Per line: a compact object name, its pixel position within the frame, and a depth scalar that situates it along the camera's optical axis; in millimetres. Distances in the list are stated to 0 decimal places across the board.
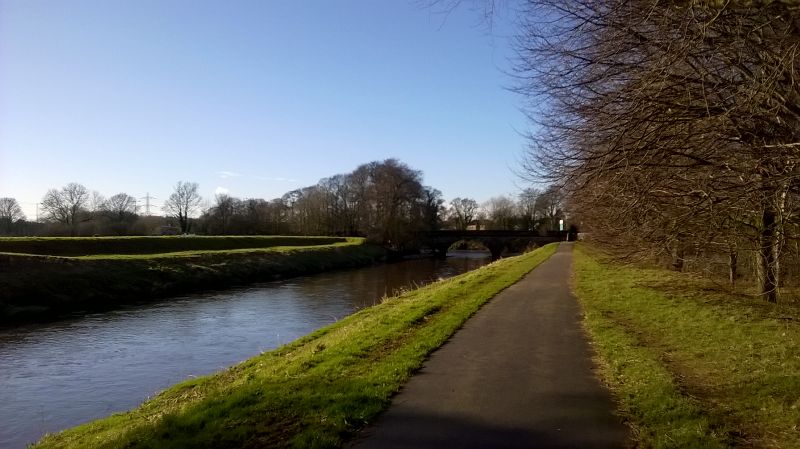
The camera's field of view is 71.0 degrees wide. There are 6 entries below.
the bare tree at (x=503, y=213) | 100500
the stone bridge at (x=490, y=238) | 80562
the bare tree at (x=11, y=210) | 87850
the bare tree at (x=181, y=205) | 99188
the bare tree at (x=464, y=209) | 116250
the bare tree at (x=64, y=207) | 84188
